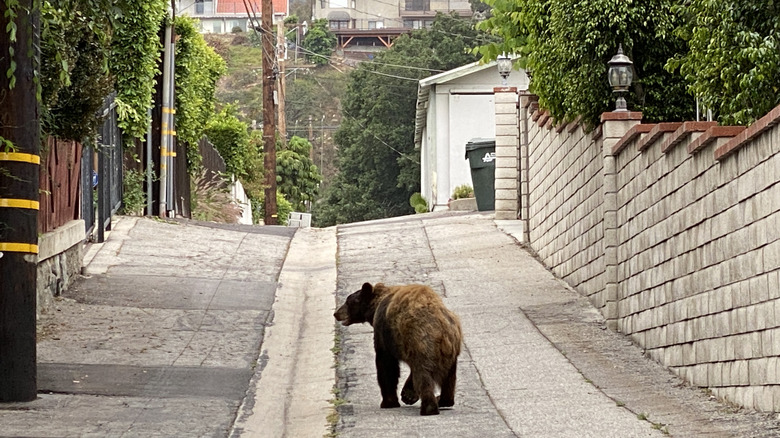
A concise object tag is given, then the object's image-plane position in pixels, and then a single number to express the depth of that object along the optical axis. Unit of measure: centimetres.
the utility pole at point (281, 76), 5014
